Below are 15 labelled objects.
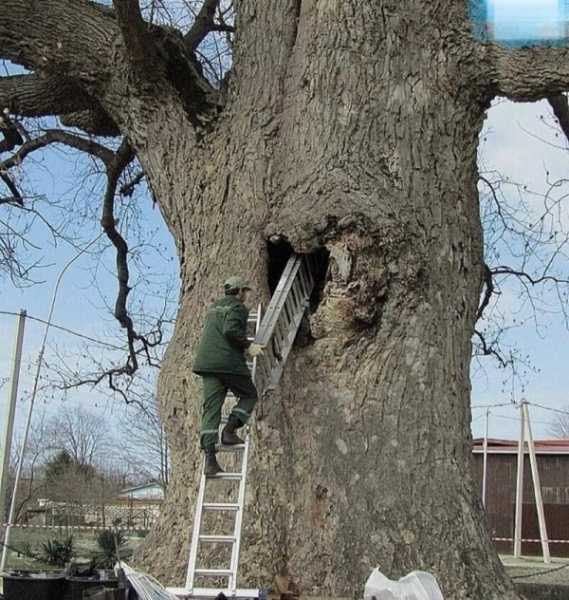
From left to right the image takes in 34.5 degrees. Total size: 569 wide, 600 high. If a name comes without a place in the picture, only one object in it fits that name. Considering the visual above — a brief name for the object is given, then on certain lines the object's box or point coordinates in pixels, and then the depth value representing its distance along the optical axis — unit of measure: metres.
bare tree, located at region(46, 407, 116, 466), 39.62
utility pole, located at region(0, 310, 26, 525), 8.68
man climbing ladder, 5.22
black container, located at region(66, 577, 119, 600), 7.24
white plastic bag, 4.16
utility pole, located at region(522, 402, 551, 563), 15.12
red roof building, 21.22
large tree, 5.55
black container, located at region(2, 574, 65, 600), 7.45
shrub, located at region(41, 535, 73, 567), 11.16
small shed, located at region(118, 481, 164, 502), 35.31
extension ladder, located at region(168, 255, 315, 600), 4.86
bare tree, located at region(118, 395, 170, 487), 28.94
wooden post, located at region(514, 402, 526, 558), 15.34
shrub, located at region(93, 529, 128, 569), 9.93
